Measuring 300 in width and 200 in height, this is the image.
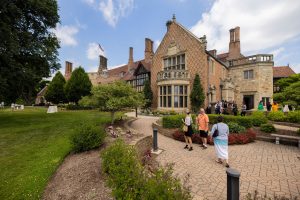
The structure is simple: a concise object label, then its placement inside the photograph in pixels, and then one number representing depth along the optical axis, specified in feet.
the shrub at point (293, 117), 41.27
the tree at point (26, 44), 37.04
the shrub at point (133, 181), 8.96
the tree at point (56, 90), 130.31
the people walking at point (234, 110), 54.49
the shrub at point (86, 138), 22.33
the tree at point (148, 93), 83.46
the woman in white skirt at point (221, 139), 21.54
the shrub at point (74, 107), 105.05
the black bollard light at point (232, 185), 10.89
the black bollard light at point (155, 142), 26.72
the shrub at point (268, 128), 35.45
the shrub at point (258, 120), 38.86
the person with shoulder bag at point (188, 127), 27.66
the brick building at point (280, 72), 103.97
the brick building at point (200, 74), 70.33
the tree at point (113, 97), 35.60
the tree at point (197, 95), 66.84
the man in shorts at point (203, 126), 28.35
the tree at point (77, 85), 105.29
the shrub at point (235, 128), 35.76
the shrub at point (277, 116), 44.44
